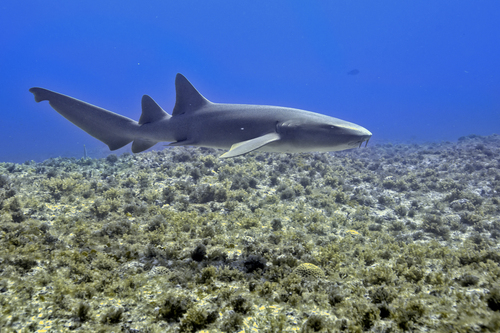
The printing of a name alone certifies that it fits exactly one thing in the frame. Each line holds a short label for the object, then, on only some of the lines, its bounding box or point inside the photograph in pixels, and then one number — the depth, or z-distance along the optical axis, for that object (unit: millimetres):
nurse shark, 3675
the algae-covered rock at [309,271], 3445
